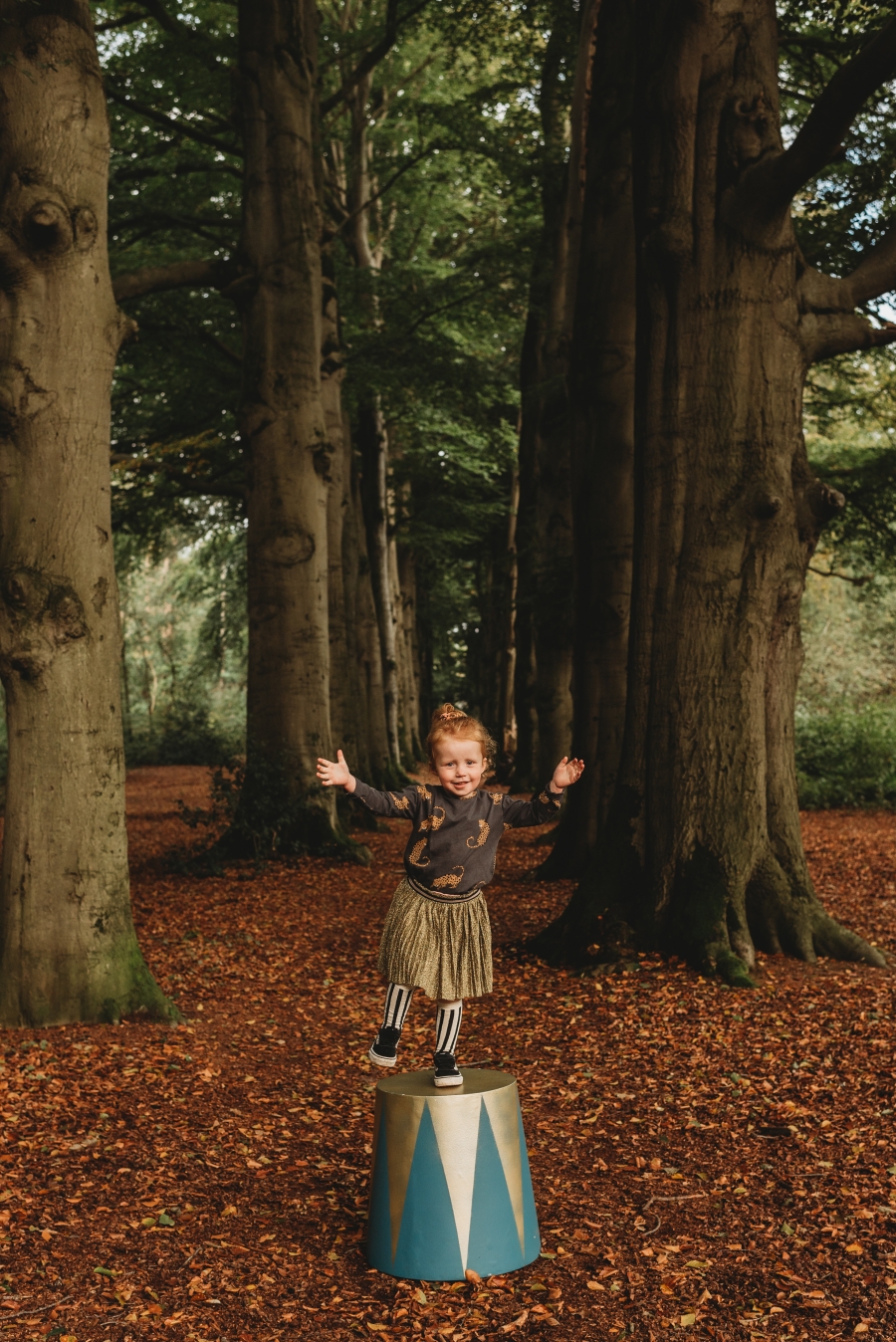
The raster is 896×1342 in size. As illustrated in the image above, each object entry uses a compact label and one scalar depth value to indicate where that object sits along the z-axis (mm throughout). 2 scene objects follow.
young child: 4172
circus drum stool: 3736
